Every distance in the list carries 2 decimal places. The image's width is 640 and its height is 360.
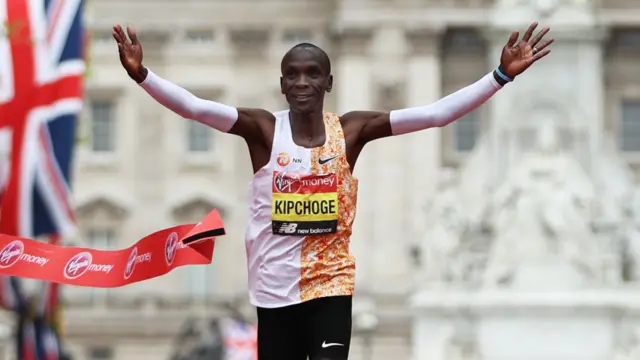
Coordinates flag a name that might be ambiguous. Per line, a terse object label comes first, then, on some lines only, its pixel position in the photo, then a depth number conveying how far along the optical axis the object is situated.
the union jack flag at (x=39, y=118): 44.14
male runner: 15.79
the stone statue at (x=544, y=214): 68.62
